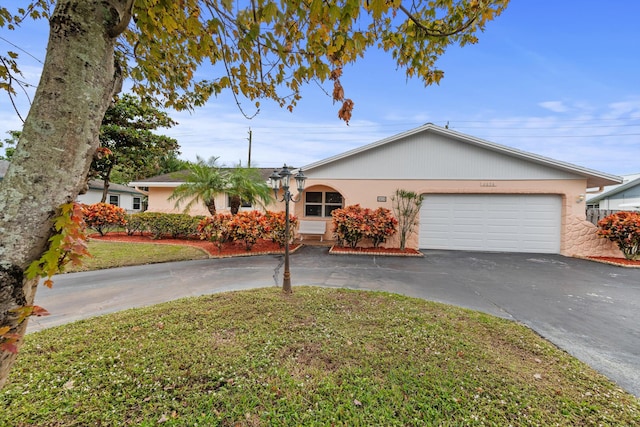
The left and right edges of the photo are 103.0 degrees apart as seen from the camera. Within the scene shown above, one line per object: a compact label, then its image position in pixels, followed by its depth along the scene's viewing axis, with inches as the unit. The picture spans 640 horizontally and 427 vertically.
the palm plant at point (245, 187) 424.8
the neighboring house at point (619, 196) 691.9
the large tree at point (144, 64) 49.3
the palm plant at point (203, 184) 429.1
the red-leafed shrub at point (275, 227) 361.4
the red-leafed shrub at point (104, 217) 424.2
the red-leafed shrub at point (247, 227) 341.4
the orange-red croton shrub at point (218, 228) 343.0
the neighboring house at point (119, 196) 869.2
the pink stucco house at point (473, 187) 364.2
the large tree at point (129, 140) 599.8
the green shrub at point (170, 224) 425.1
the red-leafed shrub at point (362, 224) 374.0
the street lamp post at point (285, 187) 179.2
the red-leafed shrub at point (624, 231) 324.8
